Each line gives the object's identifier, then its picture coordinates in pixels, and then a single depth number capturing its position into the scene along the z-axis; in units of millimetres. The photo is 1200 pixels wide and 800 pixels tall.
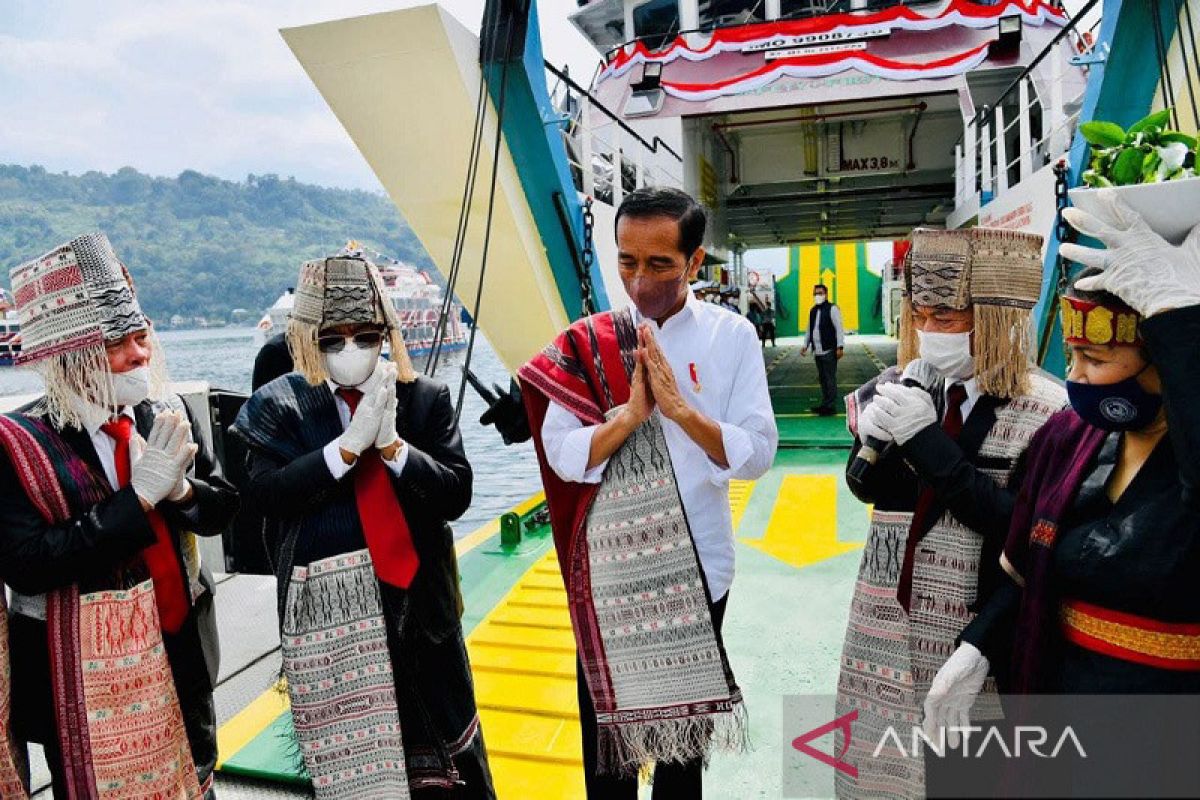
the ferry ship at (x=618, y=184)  2969
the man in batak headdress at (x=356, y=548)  1888
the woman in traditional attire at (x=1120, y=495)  1103
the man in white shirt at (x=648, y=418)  1777
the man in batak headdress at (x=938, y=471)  1658
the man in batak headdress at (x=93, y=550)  1674
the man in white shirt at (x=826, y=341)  8672
